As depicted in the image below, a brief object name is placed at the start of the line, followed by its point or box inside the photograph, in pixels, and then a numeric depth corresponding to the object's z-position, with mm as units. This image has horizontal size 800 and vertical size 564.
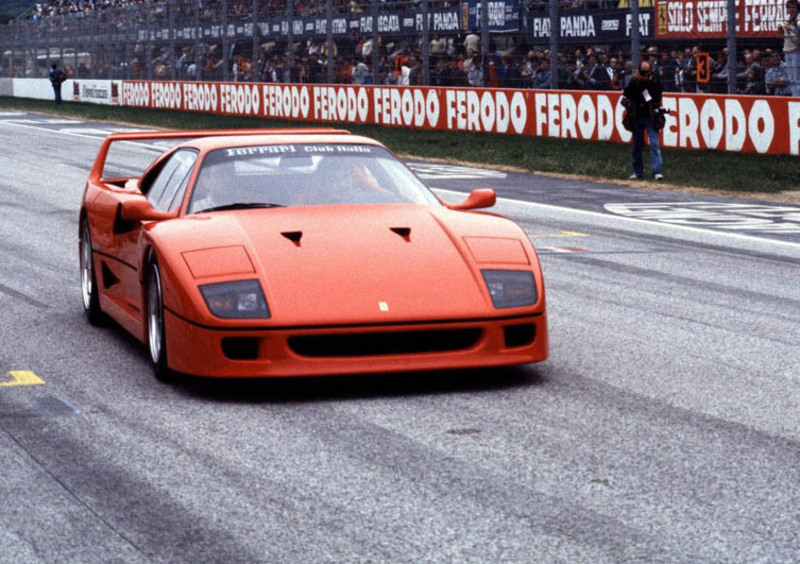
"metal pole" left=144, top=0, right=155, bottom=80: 48969
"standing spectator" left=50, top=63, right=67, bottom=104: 56594
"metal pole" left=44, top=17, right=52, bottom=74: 62000
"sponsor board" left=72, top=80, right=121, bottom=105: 53219
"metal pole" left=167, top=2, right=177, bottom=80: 46938
